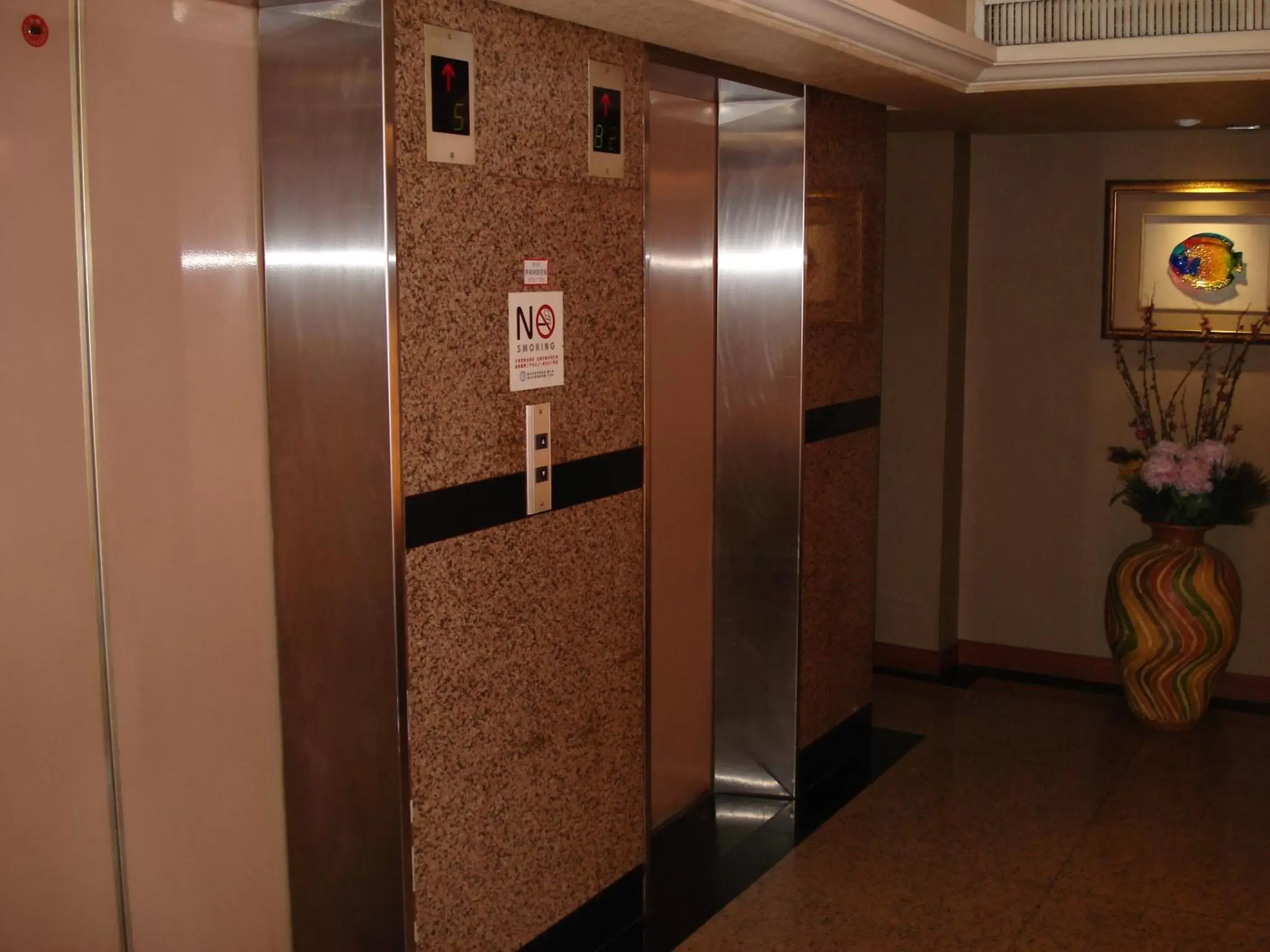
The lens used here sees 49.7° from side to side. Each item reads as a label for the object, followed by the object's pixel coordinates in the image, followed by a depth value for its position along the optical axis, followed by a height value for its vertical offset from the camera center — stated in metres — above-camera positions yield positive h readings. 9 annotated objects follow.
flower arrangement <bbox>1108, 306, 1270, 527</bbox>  5.23 -0.52
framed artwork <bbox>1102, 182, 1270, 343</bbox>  5.60 +0.26
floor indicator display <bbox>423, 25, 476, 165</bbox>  2.79 +0.47
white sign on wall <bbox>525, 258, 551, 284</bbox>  3.13 +0.12
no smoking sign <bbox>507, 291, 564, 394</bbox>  3.10 -0.04
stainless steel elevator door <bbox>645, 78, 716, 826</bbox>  4.21 -0.38
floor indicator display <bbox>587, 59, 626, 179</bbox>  3.31 +0.49
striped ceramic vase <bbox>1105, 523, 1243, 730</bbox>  5.18 -1.15
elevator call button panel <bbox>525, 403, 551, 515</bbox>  3.16 -0.31
